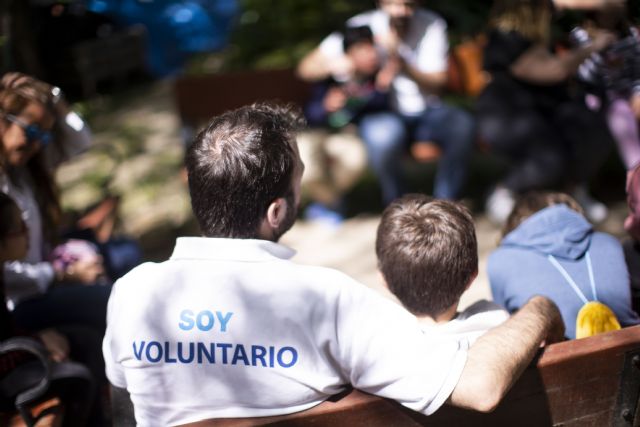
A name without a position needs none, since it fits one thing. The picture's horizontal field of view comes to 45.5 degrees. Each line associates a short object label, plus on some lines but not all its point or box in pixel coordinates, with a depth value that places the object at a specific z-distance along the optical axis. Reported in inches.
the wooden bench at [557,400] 61.4
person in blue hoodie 86.6
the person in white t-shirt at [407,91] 169.8
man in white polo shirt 60.3
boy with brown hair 74.5
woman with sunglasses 106.3
